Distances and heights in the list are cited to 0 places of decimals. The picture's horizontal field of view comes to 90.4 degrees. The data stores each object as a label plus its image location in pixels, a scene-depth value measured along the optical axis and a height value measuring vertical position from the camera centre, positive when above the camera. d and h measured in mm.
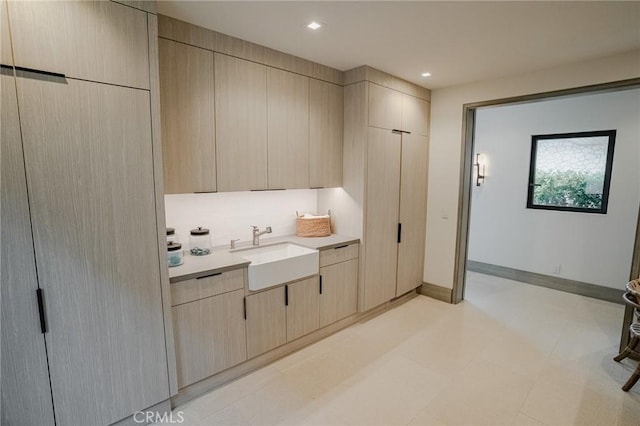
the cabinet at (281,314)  2500 -1170
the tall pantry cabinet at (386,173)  3219 +31
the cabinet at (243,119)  2229 +465
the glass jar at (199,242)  2572 -546
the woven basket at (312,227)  3312 -532
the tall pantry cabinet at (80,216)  1499 -218
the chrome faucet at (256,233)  2982 -540
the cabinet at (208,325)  2123 -1047
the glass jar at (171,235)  2378 -450
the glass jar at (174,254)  2246 -559
